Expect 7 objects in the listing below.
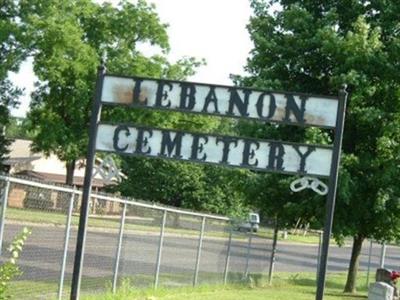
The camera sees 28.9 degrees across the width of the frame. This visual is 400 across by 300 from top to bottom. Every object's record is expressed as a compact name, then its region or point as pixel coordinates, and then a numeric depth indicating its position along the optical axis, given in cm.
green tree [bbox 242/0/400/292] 1806
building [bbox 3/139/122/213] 6275
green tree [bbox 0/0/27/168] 4462
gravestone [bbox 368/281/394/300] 1342
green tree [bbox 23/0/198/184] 4394
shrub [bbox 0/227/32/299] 722
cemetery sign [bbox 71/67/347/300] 887
